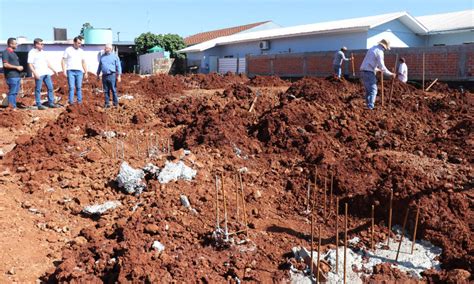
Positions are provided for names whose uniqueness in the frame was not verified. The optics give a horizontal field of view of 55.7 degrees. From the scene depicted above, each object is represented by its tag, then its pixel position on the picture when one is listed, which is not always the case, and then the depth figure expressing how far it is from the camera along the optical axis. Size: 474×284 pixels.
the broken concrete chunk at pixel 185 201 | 4.45
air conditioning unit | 30.33
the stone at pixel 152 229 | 3.90
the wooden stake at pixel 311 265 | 3.43
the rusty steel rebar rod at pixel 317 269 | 3.30
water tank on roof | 34.81
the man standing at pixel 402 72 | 13.43
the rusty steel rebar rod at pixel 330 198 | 4.57
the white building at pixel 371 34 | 22.97
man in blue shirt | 9.81
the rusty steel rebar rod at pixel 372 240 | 3.87
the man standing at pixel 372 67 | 8.73
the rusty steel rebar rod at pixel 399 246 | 3.63
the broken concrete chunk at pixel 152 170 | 5.20
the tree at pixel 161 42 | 39.91
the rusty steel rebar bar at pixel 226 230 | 3.86
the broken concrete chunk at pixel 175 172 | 5.00
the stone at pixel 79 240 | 4.09
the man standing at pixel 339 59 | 16.39
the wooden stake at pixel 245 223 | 3.96
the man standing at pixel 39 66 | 9.68
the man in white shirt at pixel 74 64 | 10.02
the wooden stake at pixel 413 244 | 3.66
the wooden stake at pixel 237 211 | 4.25
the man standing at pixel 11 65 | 9.40
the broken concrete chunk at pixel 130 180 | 5.05
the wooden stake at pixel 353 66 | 16.54
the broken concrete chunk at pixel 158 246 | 3.65
